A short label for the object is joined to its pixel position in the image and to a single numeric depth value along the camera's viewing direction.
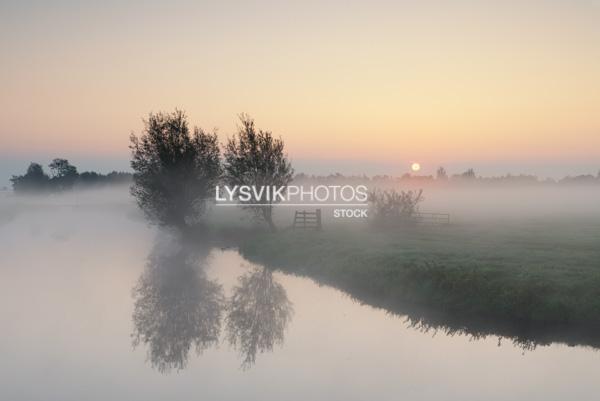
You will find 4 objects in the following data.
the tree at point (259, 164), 56.12
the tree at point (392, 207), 54.16
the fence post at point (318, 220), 53.49
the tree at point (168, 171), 57.16
